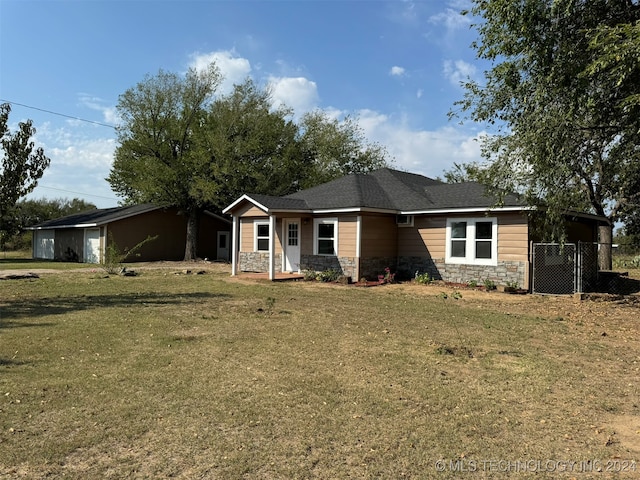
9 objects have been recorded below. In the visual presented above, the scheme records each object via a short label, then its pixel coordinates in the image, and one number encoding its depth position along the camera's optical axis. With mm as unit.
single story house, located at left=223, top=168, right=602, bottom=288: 13938
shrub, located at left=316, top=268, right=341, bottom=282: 15742
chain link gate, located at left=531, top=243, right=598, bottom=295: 13000
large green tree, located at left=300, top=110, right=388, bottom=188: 35125
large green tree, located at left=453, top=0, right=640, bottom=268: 9109
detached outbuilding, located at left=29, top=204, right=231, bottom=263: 27484
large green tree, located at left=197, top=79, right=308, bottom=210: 25281
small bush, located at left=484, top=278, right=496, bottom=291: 13766
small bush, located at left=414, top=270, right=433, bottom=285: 15211
